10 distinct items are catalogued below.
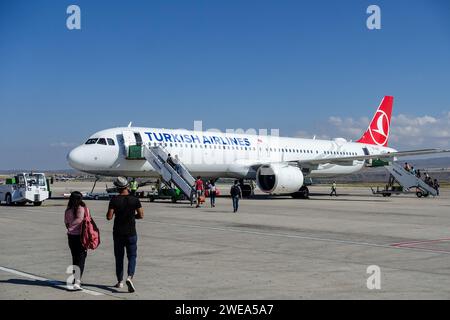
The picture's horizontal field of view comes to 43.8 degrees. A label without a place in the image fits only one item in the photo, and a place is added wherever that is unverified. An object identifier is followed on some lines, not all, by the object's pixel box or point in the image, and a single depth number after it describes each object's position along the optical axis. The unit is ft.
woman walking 26.61
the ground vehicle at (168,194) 97.55
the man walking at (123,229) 26.50
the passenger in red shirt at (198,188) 87.44
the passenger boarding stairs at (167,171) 94.52
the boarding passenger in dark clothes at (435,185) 138.79
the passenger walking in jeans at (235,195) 74.90
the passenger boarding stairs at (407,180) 139.13
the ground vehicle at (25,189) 89.30
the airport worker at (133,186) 98.14
